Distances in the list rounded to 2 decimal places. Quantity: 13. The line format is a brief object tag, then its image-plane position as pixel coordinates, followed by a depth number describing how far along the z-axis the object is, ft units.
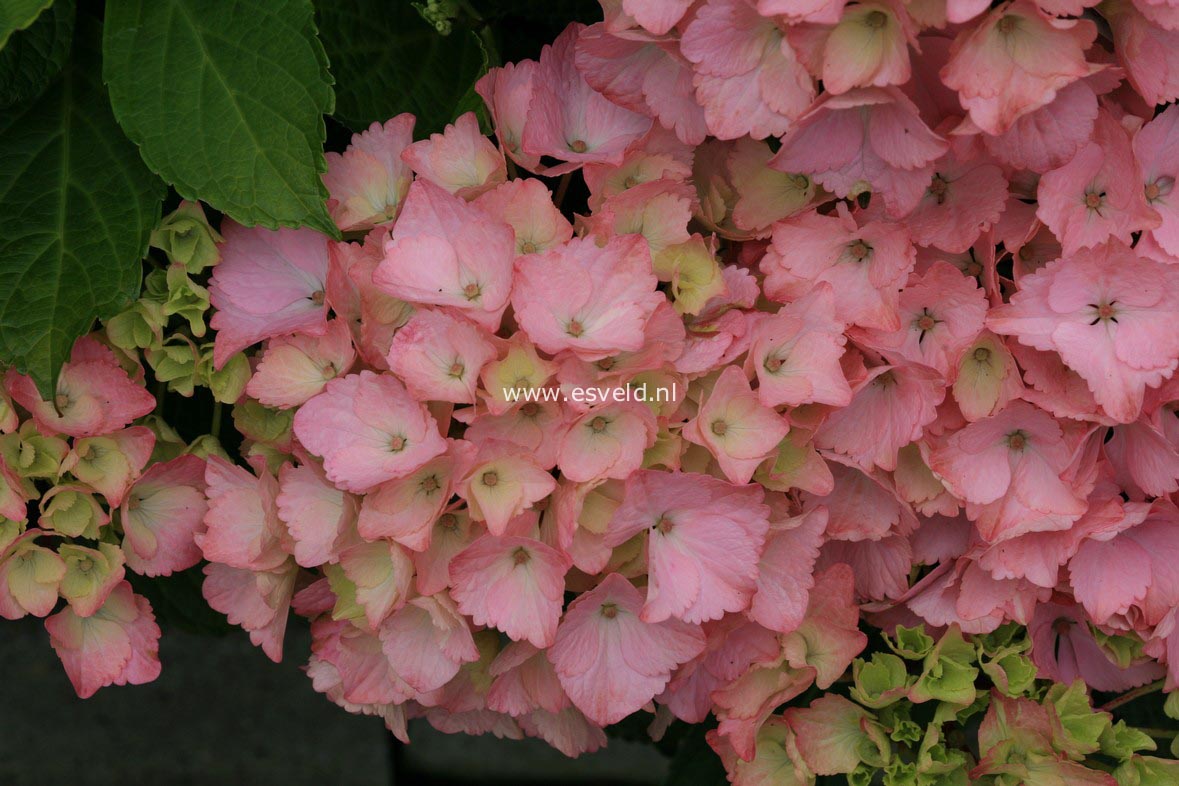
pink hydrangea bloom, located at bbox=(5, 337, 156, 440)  2.94
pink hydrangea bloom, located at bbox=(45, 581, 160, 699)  3.03
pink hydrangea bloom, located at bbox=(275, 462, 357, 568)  2.93
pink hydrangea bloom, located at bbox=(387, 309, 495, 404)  2.83
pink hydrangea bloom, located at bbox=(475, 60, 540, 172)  2.98
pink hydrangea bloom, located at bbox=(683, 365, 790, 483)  2.86
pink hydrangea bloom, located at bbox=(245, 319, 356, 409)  2.92
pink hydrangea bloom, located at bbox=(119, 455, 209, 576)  3.02
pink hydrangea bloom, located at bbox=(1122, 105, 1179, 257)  2.93
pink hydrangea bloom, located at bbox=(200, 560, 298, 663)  3.01
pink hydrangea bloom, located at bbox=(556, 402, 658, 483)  2.83
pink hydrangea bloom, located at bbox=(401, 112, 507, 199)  2.94
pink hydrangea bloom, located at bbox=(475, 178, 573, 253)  2.92
